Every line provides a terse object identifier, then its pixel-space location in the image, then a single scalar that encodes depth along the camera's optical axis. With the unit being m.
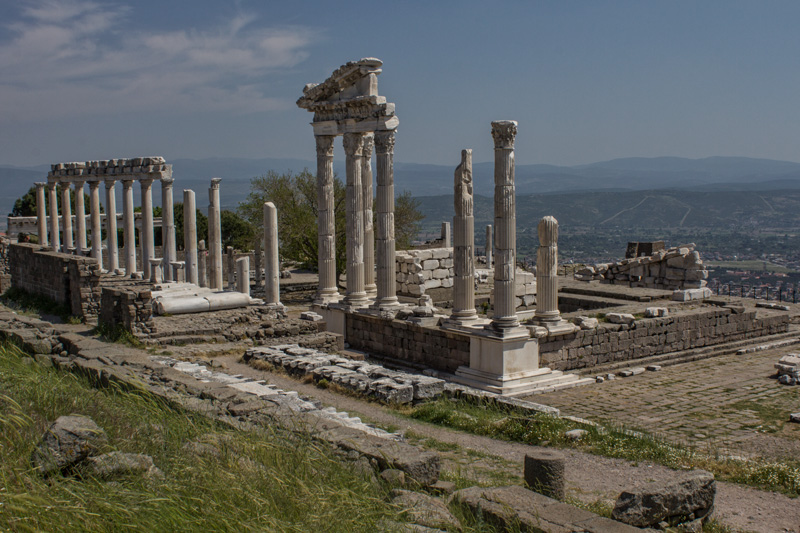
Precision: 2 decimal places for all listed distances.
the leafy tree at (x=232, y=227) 56.59
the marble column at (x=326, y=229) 22.45
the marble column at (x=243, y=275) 23.36
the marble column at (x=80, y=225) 31.64
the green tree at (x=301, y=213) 33.38
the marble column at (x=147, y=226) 27.88
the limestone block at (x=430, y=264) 27.37
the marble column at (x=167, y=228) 27.05
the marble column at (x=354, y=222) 21.64
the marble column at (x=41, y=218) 34.12
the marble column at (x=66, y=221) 32.84
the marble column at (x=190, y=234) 26.22
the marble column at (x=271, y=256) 22.39
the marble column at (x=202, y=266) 29.92
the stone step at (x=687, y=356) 18.73
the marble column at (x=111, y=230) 30.35
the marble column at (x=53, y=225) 32.56
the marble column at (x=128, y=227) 28.80
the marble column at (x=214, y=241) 25.75
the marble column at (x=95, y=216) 30.38
